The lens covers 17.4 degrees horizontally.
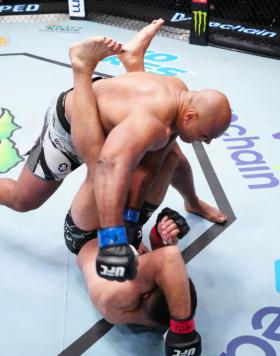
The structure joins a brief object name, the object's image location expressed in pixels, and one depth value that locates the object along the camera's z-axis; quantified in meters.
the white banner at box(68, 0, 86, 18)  9.60
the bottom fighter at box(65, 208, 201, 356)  3.42
